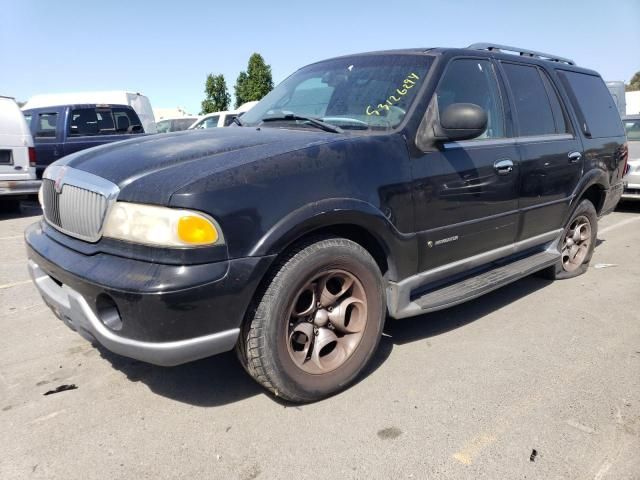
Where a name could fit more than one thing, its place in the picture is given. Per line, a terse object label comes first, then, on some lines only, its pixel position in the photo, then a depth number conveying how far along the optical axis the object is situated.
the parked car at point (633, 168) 9.16
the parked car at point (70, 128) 10.05
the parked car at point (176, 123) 19.42
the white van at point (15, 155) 8.42
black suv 2.24
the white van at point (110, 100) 14.20
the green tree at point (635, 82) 72.14
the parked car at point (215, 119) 15.43
